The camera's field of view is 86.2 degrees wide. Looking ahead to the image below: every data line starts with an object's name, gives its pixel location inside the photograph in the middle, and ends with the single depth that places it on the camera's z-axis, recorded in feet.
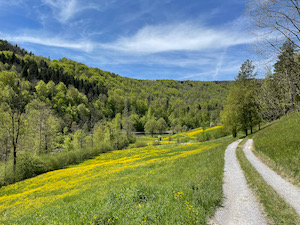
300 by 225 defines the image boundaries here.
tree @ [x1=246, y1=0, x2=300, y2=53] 22.43
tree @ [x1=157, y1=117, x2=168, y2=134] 457.51
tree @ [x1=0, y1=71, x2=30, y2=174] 99.55
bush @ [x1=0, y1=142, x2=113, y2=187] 92.07
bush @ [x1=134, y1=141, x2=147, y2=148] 234.35
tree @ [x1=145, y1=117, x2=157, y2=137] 445.33
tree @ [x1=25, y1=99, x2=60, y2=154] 131.32
